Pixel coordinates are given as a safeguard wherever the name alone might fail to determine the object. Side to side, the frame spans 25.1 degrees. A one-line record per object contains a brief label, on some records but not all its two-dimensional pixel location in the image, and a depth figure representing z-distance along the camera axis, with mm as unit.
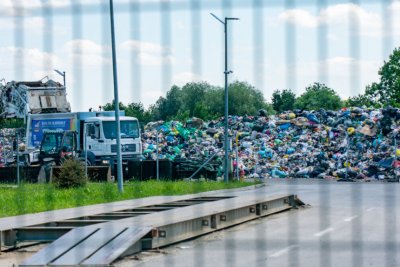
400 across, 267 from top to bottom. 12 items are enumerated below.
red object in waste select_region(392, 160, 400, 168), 42812
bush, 28984
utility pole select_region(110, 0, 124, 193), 26422
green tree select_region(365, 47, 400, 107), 80625
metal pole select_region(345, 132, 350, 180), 44256
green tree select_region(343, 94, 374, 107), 88194
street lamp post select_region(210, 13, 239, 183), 35372
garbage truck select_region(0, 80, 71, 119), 44281
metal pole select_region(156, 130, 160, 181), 36291
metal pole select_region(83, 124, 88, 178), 37981
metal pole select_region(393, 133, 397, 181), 42306
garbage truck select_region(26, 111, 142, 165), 39312
